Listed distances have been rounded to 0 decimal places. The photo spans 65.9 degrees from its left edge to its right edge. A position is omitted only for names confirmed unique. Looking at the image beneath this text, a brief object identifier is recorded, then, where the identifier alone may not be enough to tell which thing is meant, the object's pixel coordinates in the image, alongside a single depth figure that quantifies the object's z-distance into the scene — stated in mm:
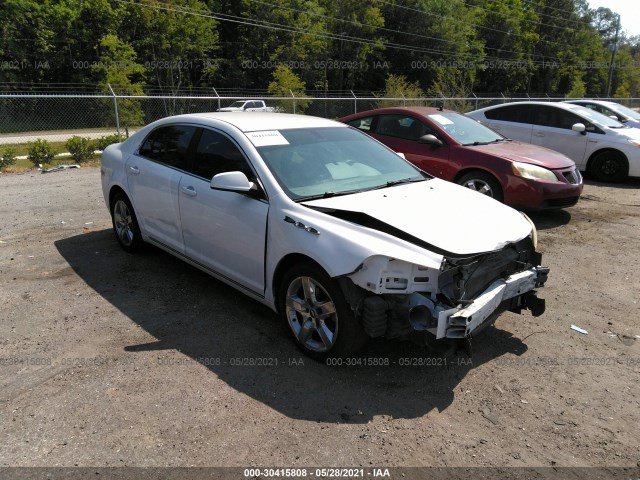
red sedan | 6887
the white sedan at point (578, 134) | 10148
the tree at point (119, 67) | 27219
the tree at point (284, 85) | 29408
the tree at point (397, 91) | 22094
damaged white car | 3104
